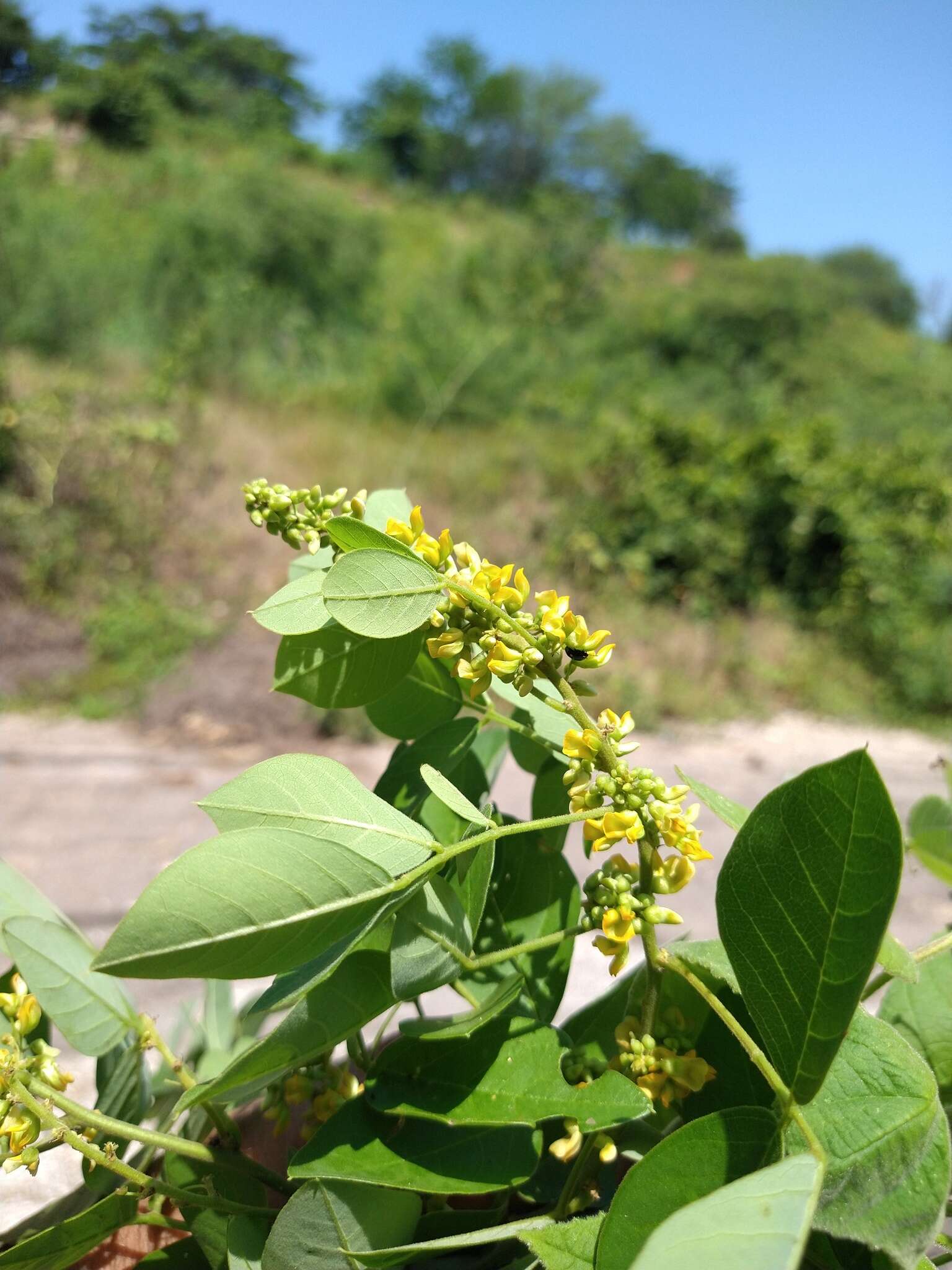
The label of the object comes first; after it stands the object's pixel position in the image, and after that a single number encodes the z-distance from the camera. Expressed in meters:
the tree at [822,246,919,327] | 19.88
